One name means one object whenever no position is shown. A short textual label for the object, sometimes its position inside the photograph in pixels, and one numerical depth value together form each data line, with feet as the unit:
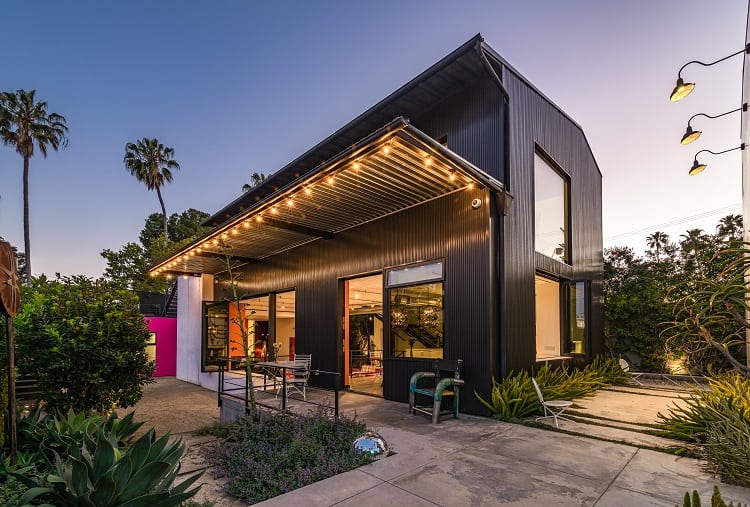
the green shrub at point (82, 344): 15.69
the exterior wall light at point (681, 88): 18.38
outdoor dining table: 19.94
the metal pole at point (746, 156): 18.62
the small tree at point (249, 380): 17.24
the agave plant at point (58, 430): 12.25
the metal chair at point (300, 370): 25.46
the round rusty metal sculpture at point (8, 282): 11.16
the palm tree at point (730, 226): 55.21
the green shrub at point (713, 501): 4.82
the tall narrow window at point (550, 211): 27.73
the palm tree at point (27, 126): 74.49
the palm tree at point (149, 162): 100.07
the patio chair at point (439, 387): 19.68
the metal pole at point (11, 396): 11.32
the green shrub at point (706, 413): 14.78
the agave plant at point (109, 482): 7.63
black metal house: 21.47
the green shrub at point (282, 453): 11.99
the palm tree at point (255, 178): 86.30
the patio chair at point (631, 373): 35.24
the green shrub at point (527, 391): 20.27
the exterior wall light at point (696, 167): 23.25
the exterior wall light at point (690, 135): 21.26
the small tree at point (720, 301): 8.39
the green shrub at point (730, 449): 11.91
